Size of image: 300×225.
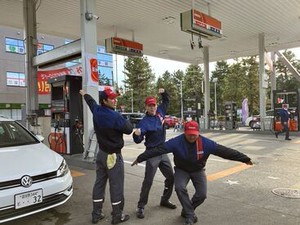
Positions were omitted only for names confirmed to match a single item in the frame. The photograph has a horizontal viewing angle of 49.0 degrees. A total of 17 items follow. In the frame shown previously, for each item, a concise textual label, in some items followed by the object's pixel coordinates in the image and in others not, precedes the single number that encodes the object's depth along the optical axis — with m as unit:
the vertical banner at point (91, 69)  8.35
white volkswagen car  3.94
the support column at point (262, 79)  19.08
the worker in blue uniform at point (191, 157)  4.25
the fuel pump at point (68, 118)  9.49
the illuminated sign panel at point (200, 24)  11.33
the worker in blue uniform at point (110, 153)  4.35
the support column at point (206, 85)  22.22
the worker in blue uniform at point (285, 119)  14.70
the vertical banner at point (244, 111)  27.78
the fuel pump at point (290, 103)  17.62
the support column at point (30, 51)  10.88
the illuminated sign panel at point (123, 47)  15.68
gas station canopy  13.27
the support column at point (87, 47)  8.35
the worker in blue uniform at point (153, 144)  4.74
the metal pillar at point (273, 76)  25.08
